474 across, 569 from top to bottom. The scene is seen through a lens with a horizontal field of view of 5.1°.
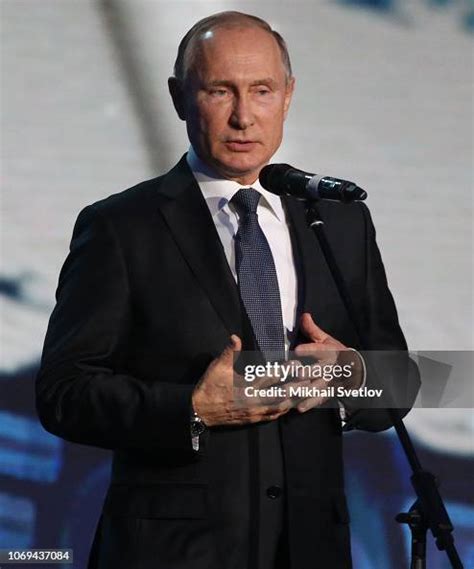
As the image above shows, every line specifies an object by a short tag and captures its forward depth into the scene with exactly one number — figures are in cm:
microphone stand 720
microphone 731
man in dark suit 741
